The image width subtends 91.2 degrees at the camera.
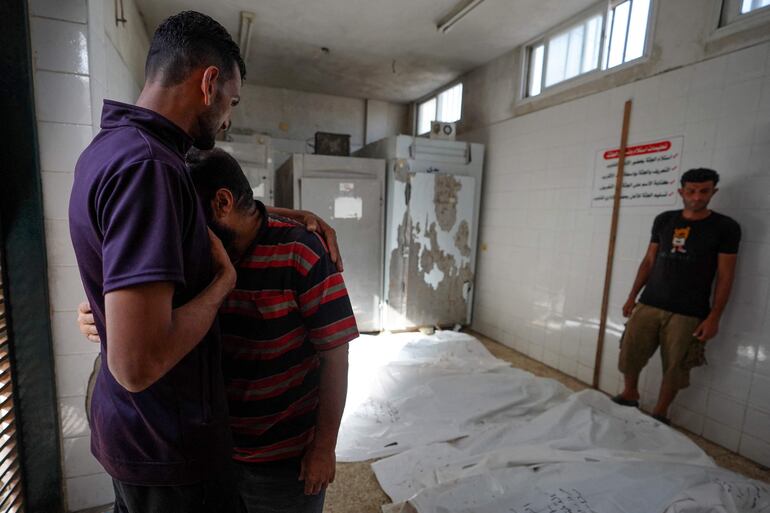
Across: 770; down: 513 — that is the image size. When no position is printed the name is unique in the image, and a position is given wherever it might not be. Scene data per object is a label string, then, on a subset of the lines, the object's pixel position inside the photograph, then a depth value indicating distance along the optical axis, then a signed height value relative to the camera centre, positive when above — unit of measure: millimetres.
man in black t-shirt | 2170 -337
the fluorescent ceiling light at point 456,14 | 2911 +1659
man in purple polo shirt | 558 -114
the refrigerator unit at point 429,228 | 3842 -103
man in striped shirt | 920 -305
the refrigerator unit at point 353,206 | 3646 +73
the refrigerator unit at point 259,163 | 3438 +426
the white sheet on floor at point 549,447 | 1800 -1162
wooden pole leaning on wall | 2795 -99
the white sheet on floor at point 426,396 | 2234 -1236
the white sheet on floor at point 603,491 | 1302 -969
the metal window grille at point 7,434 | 1348 -861
